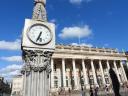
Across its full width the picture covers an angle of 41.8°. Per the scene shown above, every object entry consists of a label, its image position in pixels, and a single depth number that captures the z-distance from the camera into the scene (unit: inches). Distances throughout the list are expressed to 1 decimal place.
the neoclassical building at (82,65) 1946.4
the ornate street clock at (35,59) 220.2
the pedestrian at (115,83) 248.4
